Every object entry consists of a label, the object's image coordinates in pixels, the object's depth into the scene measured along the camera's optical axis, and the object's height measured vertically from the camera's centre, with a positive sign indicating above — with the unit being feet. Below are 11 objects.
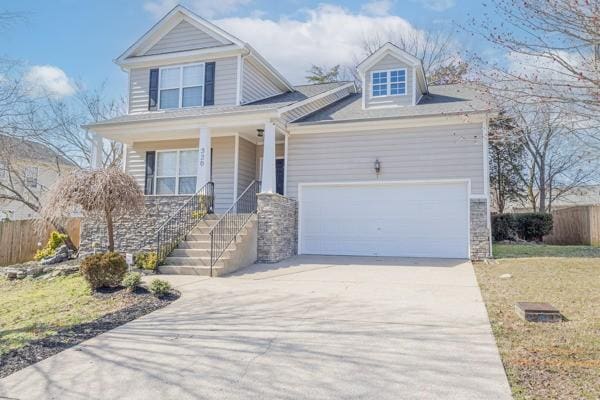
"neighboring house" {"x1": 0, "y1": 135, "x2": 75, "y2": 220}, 43.93 +7.47
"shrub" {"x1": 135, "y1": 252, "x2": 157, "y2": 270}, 33.09 -3.29
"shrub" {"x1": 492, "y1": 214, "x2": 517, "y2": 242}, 56.29 -0.25
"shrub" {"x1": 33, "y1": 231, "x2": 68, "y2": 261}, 45.80 -2.89
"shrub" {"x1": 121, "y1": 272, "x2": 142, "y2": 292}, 25.63 -3.83
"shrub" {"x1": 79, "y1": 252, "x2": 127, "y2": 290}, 26.58 -3.25
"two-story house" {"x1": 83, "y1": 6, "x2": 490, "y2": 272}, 39.60 +7.78
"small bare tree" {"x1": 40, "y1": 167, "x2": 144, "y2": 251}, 31.86 +1.87
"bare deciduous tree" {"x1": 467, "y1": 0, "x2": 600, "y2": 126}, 14.24 +6.58
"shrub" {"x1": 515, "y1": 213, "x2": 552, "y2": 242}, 55.26 +0.07
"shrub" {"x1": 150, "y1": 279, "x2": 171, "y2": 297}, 24.11 -3.94
